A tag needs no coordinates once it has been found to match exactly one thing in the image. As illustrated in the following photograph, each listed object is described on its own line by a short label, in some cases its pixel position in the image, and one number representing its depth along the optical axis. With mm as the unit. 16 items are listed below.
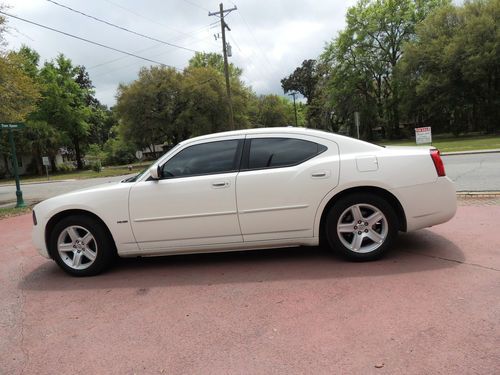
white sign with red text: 18234
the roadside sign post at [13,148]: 12562
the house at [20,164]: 49281
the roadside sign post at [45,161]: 34153
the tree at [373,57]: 49312
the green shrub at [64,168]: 51125
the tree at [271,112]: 72750
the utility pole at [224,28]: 29172
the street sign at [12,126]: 12500
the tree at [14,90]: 15023
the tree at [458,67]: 37531
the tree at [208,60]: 63281
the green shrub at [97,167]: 40750
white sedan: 4535
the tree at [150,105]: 39500
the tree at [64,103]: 47834
